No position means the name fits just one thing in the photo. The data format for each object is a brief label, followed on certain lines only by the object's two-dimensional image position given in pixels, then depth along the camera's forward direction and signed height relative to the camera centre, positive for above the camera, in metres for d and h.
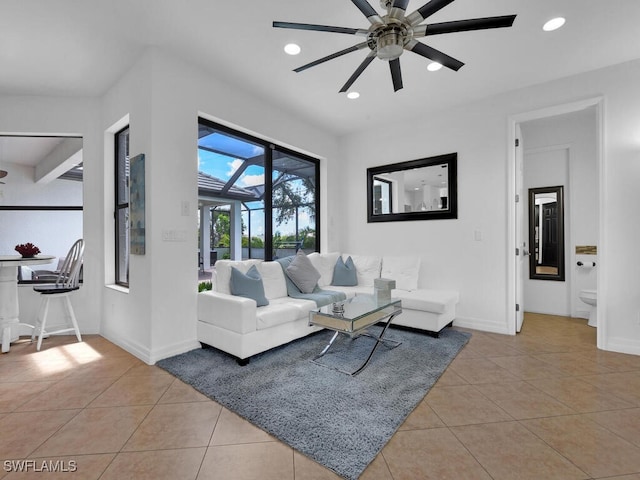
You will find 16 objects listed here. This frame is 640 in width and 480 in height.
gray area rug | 1.65 -1.10
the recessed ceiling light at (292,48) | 2.69 +1.71
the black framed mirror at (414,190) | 4.00 +0.67
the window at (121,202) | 3.56 +0.42
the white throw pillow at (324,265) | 4.21 -0.39
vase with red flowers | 3.11 -0.13
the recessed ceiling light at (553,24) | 2.38 +1.71
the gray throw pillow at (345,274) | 4.19 -0.52
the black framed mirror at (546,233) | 4.45 +0.06
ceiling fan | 1.71 +1.26
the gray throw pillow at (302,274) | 3.59 -0.44
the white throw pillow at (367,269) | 4.23 -0.44
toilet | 3.72 -0.79
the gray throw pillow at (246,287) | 2.92 -0.48
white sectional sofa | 2.65 -0.69
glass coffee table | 2.42 -0.66
